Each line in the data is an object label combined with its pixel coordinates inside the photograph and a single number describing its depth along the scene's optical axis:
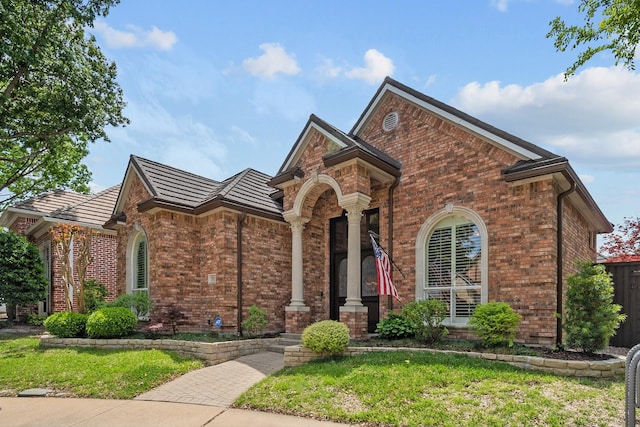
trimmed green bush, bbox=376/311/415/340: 8.19
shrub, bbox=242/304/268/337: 9.92
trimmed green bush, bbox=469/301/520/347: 6.83
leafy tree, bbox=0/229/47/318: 14.44
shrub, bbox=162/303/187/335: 10.05
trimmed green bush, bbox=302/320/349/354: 7.41
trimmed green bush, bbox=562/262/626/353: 6.43
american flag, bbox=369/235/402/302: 8.38
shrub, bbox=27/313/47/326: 14.94
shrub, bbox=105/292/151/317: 10.66
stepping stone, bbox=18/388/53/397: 6.70
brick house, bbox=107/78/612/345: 7.68
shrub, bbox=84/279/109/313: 13.60
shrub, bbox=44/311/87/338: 10.25
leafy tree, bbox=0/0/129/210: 9.13
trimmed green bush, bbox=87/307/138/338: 9.73
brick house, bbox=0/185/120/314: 15.22
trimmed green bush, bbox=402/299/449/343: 7.71
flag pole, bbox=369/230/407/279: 9.20
